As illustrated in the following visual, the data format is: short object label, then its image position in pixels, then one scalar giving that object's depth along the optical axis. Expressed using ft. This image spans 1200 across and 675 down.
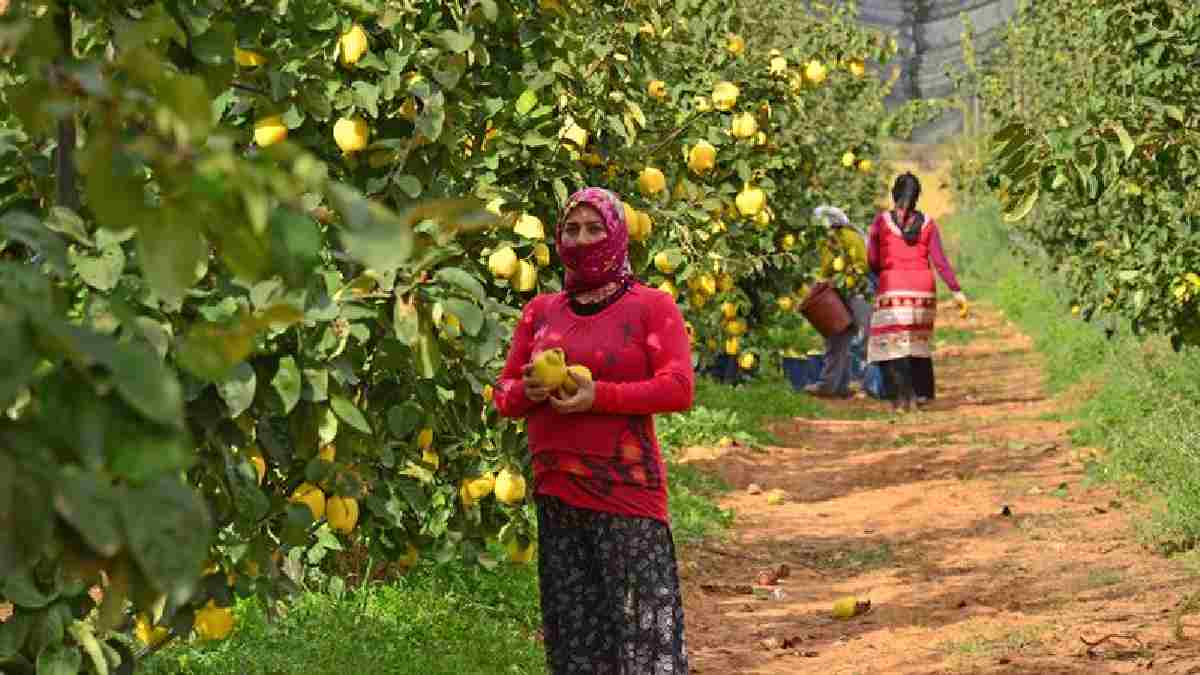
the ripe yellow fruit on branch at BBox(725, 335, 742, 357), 63.57
